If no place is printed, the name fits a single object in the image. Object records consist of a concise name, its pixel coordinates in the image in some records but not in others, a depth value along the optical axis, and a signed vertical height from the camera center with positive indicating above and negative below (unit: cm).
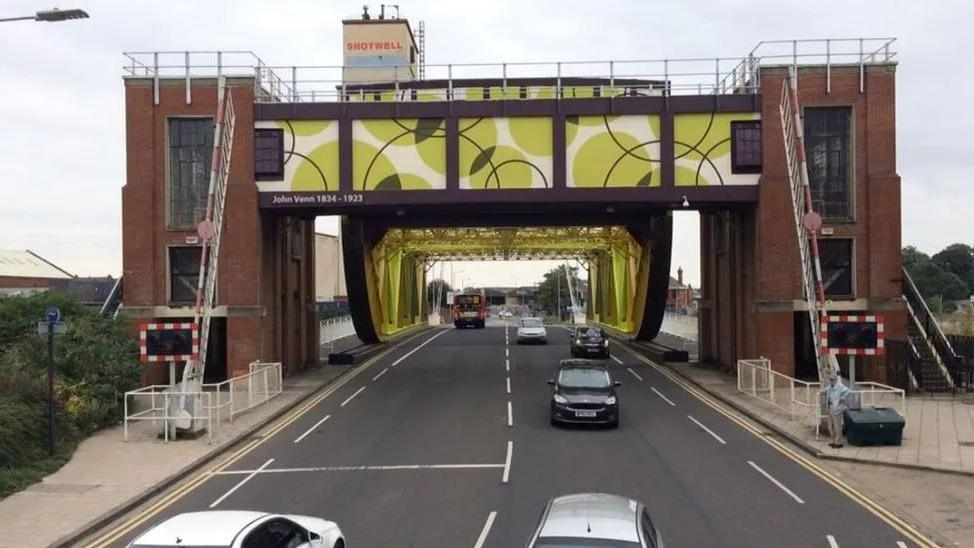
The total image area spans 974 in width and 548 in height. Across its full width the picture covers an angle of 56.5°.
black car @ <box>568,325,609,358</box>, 4397 -334
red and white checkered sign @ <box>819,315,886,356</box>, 2192 -157
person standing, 2019 -296
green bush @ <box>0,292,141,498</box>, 1808 -250
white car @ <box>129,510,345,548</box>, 851 -246
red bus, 7894 -306
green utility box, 2000 -345
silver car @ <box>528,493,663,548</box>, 814 -236
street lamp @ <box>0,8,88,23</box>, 1294 +381
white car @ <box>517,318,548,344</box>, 5444 -340
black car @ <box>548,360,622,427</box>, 2322 -317
